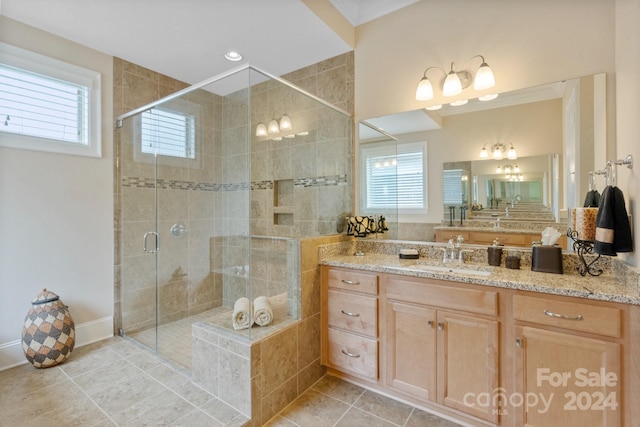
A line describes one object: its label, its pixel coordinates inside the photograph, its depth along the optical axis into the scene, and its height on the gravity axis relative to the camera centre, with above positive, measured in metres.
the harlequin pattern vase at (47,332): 2.07 -0.89
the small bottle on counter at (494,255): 1.89 -0.30
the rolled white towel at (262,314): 1.88 -0.69
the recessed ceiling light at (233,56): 2.67 +1.52
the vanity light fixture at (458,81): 1.96 +0.94
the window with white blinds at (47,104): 2.12 +0.90
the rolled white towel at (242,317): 1.82 -0.69
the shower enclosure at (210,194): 2.52 +0.18
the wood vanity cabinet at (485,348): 1.26 -0.76
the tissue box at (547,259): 1.64 -0.29
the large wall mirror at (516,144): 1.72 +0.45
